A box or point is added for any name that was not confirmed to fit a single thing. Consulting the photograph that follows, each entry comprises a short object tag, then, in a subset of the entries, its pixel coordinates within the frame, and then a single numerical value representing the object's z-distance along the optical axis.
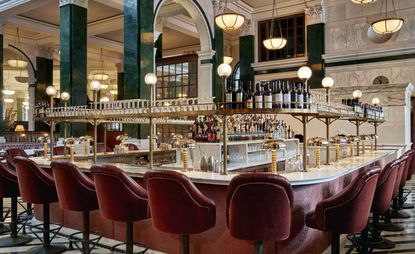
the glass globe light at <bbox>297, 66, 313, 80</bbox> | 4.23
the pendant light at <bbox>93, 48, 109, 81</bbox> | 14.84
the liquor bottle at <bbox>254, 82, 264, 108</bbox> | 3.16
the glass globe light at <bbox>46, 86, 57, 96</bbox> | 4.95
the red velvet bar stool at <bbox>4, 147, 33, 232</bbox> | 5.13
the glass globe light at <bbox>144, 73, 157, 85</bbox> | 4.15
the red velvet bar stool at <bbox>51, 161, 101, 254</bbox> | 3.34
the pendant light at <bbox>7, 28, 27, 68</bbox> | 11.74
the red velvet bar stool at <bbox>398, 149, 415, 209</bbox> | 5.29
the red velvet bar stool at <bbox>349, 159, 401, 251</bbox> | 3.51
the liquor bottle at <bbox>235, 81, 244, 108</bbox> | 3.19
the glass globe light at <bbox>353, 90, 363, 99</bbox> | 7.21
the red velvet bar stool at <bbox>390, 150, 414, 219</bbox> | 4.90
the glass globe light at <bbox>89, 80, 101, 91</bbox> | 4.76
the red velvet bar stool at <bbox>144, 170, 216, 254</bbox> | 2.65
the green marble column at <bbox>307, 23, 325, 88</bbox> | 11.97
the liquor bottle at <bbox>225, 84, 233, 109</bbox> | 3.21
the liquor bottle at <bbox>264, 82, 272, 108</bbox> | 3.16
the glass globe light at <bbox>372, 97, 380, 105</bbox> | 8.46
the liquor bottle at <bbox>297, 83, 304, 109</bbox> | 3.27
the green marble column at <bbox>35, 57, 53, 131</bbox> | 14.17
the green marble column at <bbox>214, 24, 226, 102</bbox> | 10.83
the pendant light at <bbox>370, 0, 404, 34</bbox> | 8.02
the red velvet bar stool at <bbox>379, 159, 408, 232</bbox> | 4.32
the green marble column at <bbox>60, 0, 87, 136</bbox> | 8.48
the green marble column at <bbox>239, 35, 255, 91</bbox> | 13.51
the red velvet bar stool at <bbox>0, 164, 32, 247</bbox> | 4.09
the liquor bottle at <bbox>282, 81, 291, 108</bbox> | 3.21
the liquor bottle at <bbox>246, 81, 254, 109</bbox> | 3.16
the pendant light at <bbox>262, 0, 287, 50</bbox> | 9.13
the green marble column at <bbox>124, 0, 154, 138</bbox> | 7.62
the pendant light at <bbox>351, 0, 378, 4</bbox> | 7.77
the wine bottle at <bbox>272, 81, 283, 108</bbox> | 3.20
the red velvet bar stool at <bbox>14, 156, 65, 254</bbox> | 3.66
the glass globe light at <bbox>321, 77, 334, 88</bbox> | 4.90
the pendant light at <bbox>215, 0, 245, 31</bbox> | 7.64
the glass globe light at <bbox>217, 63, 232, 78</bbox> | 3.33
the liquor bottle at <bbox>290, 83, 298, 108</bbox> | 3.25
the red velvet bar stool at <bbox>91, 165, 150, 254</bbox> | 2.99
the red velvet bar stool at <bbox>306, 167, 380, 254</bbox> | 2.80
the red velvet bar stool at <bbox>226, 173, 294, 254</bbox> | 2.48
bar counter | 3.11
